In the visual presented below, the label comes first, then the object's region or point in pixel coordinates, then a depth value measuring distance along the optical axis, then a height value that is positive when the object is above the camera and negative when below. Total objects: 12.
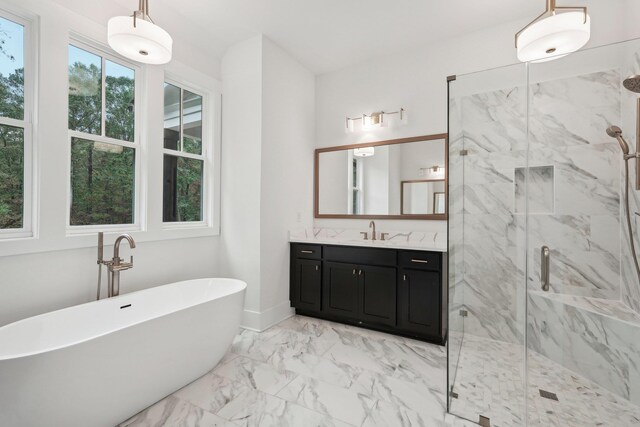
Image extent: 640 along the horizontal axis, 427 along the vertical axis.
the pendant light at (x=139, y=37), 1.71 +1.02
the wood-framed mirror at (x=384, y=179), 3.20 +0.40
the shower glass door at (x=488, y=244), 1.81 -0.19
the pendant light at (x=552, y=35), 1.66 +1.03
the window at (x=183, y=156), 2.98 +0.58
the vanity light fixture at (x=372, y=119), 3.37 +1.10
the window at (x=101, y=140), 2.31 +0.58
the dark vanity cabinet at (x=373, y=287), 2.75 -0.74
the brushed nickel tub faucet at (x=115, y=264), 2.23 -0.39
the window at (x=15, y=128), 1.95 +0.55
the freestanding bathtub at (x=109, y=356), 1.32 -0.77
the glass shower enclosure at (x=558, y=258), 1.62 -0.25
